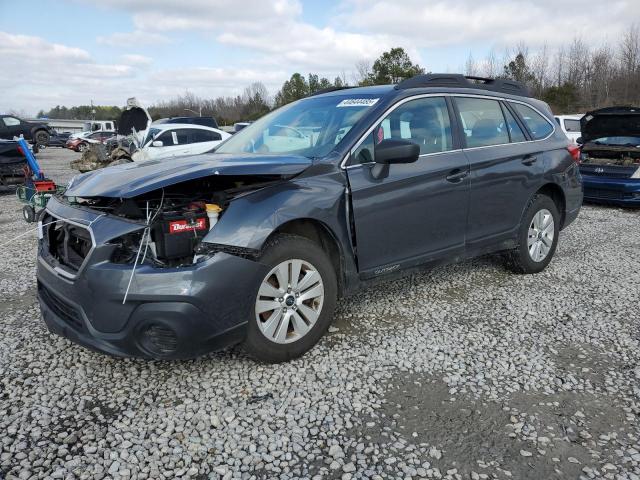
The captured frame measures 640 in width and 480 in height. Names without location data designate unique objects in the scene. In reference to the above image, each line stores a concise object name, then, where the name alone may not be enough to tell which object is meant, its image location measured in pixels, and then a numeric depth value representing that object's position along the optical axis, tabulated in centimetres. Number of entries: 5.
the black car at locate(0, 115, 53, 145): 2459
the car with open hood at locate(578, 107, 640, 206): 869
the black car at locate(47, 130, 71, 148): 3928
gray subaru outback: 282
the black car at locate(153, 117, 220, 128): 1957
